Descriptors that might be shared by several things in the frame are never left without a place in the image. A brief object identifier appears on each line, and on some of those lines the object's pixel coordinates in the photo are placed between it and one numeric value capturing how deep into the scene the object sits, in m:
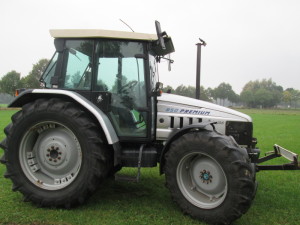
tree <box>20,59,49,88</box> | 60.59
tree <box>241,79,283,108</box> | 103.76
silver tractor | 3.84
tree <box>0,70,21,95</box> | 66.56
